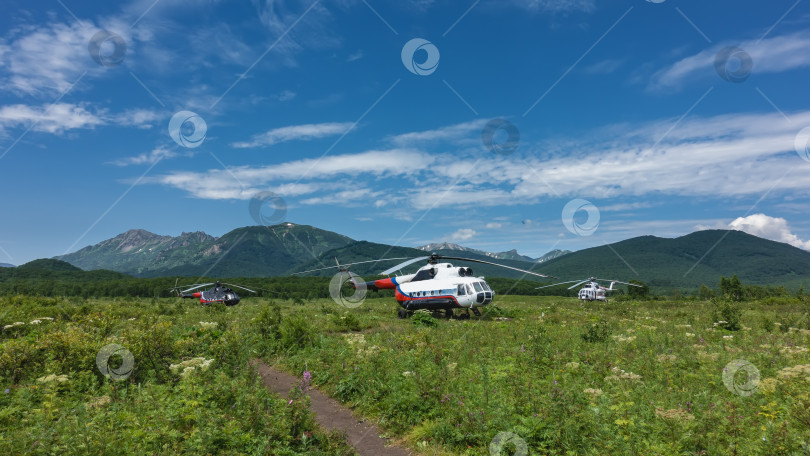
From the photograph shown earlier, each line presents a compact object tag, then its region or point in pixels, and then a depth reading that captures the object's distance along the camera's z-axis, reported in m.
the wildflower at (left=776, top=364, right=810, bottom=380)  9.30
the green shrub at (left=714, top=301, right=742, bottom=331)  19.51
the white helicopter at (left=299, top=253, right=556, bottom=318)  24.55
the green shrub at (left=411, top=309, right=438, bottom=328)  22.45
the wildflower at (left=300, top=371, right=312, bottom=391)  10.87
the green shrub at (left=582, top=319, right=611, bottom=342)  16.57
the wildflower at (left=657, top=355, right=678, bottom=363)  12.14
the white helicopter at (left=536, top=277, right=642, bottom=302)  47.34
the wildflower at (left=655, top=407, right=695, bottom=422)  7.29
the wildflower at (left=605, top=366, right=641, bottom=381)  10.53
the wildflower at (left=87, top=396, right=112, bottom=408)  8.95
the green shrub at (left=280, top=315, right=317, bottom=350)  17.77
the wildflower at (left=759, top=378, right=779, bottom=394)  8.85
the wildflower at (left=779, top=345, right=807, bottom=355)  12.31
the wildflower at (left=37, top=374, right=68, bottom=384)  9.50
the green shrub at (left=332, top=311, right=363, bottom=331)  22.09
